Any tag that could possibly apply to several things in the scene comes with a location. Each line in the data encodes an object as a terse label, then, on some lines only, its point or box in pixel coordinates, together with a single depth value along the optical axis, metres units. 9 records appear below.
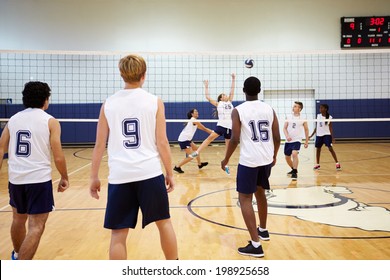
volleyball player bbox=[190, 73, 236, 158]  8.33
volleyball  8.39
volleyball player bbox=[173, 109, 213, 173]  8.74
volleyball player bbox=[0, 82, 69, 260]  2.83
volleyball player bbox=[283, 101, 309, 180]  7.75
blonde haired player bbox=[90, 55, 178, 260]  2.27
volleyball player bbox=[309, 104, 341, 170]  8.91
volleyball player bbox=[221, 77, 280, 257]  3.43
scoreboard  15.72
